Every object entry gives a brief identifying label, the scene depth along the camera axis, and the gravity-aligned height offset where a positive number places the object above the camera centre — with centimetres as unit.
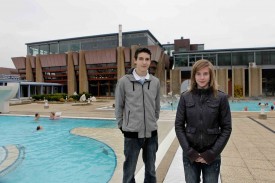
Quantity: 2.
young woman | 277 -40
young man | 334 -28
